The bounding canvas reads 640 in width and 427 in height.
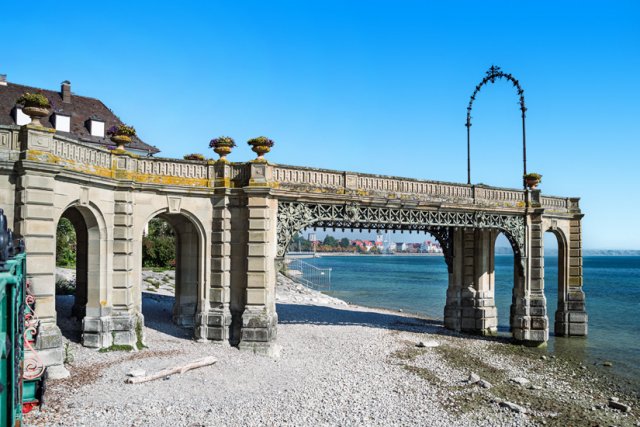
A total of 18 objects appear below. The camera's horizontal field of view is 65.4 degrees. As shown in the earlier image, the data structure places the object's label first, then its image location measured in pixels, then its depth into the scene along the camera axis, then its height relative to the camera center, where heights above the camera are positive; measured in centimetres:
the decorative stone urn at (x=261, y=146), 1862 +340
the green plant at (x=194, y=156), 2134 +339
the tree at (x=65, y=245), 3606 -76
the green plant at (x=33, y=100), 1377 +374
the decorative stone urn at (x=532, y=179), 2534 +298
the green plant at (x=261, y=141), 1862 +355
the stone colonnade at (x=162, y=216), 1355 +39
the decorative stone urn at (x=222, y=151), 1895 +324
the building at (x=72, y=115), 3306 +845
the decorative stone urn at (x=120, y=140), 1756 +338
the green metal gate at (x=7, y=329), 448 -90
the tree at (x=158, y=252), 4194 -139
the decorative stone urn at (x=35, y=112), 1384 +343
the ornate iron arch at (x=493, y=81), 2555 +738
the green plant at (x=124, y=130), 1761 +374
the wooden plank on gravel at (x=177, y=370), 1369 -397
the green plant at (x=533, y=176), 2533 +314
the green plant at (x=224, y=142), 1892 +358
